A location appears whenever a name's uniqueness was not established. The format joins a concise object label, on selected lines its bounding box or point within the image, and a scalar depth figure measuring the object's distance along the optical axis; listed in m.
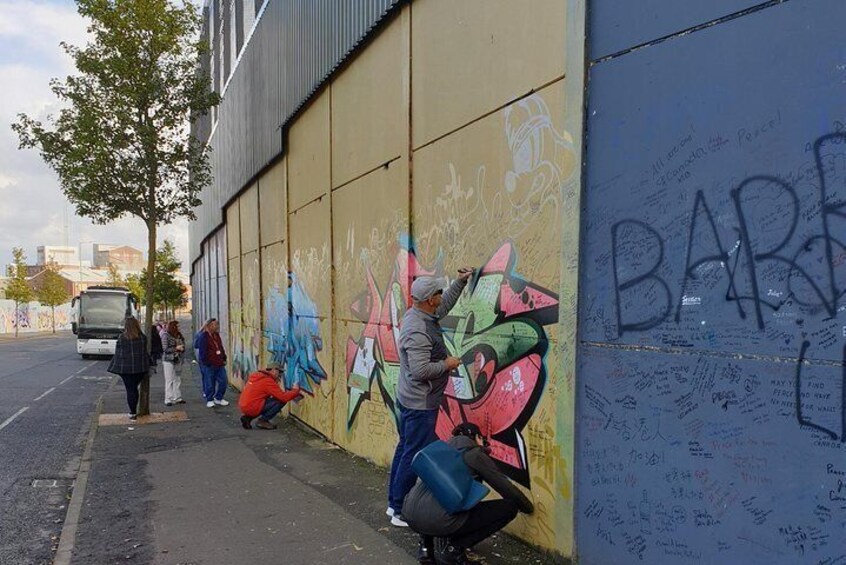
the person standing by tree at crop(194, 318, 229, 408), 11.76
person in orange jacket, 9.45
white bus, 23.56
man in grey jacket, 4.31
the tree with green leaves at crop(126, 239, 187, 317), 39.69
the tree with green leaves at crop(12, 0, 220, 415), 10.45
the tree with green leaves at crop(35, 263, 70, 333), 50.97
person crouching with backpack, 3.69
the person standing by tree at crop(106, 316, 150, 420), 9.90
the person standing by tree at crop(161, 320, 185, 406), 11.96
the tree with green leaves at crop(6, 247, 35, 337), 47.16
